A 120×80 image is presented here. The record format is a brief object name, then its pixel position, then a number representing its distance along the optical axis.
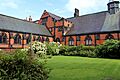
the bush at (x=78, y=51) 15.08
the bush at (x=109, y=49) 12.98
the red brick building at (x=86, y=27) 19.27
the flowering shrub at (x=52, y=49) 16.11
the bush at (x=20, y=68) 4.48
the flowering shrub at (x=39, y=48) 13.34
